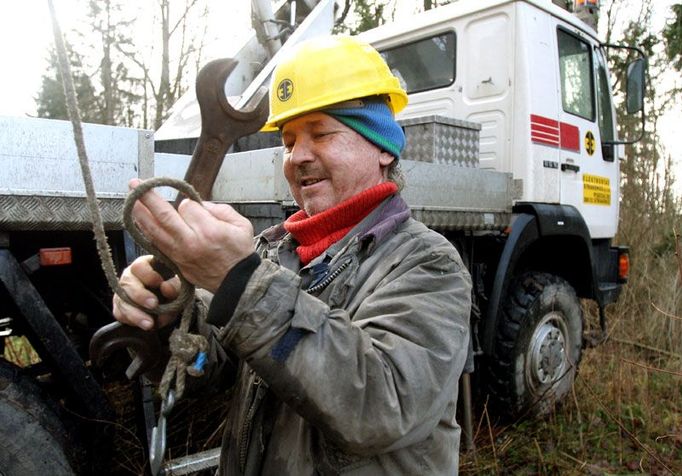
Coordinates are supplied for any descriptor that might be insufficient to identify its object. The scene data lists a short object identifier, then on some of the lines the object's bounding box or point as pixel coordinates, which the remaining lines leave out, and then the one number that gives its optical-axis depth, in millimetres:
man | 959
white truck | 2098
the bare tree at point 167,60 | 12867
